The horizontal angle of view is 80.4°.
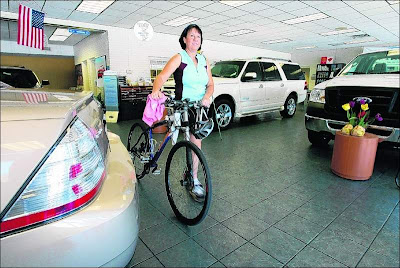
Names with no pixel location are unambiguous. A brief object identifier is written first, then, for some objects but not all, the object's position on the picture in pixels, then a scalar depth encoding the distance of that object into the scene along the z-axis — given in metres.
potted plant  2.64
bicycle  1.75
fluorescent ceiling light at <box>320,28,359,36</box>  9.60
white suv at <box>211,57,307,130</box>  5.29
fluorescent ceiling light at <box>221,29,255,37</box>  9.73
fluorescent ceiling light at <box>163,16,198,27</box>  7.65
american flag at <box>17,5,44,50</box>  3.79
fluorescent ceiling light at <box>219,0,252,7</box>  6.18
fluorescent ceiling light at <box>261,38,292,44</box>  11.87
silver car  0.67
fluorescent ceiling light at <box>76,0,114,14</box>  6.19
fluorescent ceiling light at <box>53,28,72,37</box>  9.72
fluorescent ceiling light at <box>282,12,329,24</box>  7.45
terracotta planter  2.61
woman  1.87
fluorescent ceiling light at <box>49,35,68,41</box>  11.19
